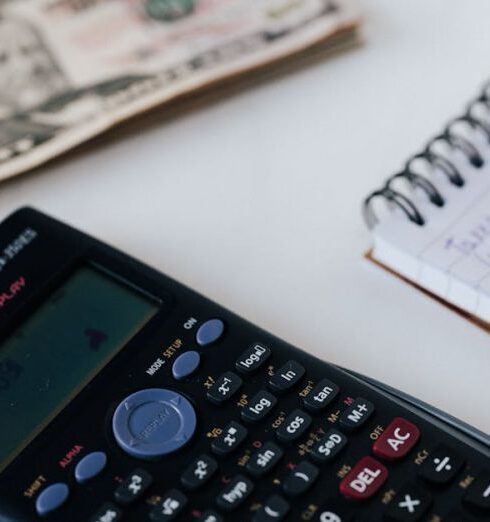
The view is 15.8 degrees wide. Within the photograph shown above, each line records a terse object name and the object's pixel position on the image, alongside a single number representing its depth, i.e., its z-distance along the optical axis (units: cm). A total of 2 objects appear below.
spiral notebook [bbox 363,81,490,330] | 50
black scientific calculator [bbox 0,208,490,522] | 45
